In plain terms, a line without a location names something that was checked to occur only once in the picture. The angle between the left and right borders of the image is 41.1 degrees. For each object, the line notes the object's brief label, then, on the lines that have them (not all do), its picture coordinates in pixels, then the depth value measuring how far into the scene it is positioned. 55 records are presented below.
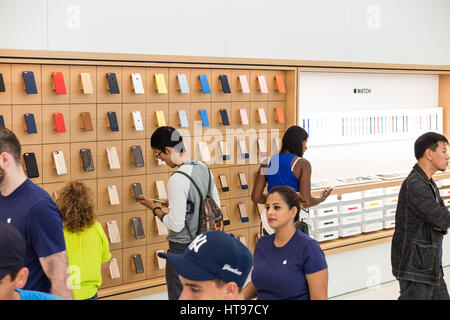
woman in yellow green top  3.85
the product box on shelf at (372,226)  7.23
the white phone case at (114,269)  5.16
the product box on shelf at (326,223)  6.68
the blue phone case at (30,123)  4.62
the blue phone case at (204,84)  5.60
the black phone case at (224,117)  5.80
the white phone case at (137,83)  5.14
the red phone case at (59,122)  4.75
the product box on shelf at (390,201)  7.42
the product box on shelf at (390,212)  7.46
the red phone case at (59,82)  4.71
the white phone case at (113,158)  5.06
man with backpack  4.18
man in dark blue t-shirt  2.76
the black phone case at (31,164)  4.65
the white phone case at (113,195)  5.08
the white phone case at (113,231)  5.12
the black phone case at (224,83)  5.77
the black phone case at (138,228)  5.28
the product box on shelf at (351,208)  6.93
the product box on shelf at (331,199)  6.76
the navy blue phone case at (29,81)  4.57
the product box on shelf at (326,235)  6.70
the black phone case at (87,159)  4.93
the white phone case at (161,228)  5.47
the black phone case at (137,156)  5.23
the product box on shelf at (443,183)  7.96
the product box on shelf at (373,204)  7.21
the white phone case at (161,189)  5.41
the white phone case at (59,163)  4.77
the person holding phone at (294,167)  5.36
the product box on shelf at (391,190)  7.37
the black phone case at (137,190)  5.25
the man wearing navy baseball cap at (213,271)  2.17
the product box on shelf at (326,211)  6.68
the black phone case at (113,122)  5.05
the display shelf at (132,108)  4.71
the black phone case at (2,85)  4.47
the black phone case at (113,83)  5.00
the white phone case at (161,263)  5.50
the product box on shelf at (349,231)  6.97
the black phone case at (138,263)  5.35
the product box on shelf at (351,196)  6.89
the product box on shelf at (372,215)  7.21
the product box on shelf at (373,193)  7.15
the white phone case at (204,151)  5.68
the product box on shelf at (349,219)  6.96
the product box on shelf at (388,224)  7.49
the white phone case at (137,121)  5.19
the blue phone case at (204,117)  5.65
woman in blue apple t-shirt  3.23
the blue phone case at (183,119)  5.46
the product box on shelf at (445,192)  7.95
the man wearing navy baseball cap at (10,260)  1.93
